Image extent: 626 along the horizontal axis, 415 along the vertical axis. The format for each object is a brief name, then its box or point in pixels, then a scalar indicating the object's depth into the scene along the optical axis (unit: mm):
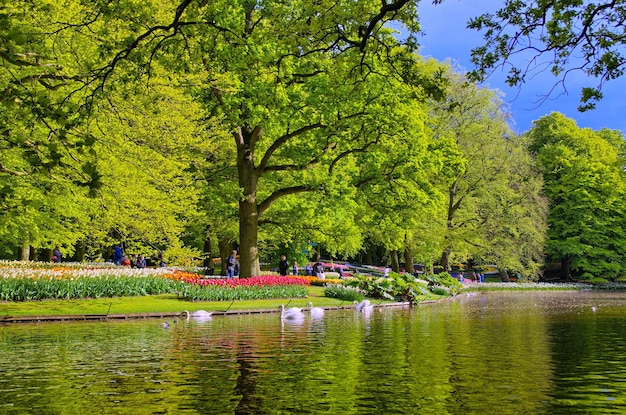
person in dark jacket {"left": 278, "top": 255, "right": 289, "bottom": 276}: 35312
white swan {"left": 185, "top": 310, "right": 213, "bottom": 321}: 20109
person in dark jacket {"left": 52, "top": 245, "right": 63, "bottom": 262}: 37188
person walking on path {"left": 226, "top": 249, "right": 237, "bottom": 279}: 33438
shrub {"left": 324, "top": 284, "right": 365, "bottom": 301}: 28558
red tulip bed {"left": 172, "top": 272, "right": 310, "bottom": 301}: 23795
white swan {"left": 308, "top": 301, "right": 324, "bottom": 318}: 22303
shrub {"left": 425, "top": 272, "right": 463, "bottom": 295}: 39116
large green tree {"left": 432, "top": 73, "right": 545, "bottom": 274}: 50156
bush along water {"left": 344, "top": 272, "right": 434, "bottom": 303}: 30547
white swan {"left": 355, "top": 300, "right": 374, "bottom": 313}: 24609
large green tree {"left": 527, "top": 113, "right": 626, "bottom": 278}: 62656
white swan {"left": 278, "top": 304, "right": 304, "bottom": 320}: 20219
